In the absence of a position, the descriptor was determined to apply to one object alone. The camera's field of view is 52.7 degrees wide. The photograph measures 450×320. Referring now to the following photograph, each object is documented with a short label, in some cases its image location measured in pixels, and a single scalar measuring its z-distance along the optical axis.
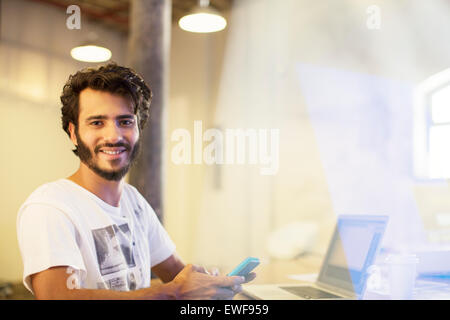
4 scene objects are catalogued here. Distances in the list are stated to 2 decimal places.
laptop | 1.20
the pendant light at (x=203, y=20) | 1.75
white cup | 1.12
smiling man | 0.83
